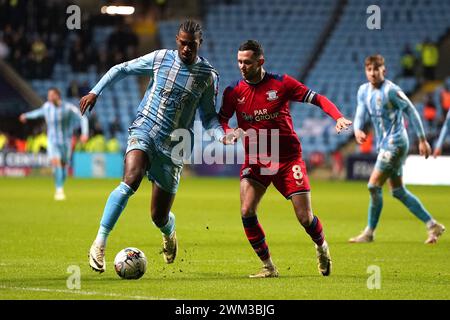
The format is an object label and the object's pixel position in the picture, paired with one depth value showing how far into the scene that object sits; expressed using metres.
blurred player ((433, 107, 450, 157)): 15.55
